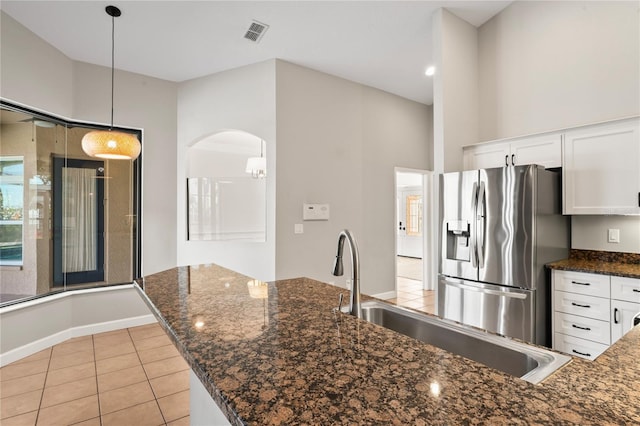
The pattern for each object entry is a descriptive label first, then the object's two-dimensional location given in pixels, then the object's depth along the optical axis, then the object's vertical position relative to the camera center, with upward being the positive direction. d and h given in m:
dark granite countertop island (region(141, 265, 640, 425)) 0.63 -0.37
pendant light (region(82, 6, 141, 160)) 2.82 +0.60
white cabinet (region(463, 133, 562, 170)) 3.03 +0.59
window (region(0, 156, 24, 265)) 3.28 +0.07
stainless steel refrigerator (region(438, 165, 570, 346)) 2.72 -0.28
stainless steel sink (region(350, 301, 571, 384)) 0.97 -0.46
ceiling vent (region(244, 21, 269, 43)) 3.37 +1.89
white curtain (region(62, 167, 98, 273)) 3.94 -0.05
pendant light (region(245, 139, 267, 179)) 4.17 +0.59
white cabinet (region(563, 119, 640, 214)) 2.62 +0.36
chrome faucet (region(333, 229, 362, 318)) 1.29 -0.23
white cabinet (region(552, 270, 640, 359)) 2.48 -0.76
